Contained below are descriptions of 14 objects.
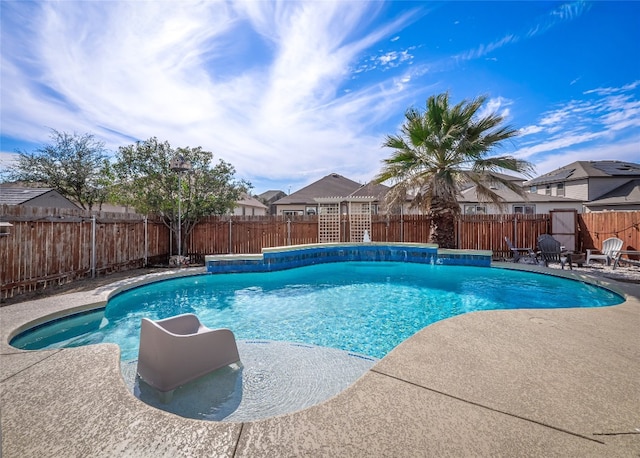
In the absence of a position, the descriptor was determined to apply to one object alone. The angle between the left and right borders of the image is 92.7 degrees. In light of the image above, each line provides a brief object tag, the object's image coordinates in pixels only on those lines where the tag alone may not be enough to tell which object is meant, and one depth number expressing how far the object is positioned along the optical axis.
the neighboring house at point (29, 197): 8.14
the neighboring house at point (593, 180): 22.23
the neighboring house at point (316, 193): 20.64
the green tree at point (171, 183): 10.01
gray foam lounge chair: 2.65
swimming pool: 4.32
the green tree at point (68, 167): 15.02
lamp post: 9.37
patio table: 9.09
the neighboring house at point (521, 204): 20.97
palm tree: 9.82
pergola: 13.97
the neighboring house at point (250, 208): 25.82
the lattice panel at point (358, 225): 13.97
